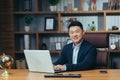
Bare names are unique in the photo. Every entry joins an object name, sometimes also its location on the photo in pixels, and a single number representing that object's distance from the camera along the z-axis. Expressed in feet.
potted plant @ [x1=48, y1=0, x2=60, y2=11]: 15.58
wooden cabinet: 15.55
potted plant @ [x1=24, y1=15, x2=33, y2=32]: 15.69
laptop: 8.39
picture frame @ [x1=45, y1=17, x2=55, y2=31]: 15.84
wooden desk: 8.06
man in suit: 9.79
